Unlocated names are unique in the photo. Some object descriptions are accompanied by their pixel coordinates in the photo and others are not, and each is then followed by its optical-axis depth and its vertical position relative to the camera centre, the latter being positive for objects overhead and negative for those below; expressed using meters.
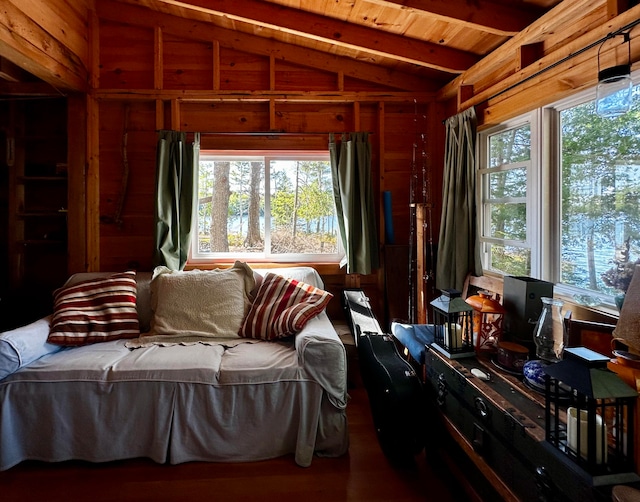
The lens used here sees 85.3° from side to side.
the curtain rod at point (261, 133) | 2.95 +0.99
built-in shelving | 2.95 +0.45
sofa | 1.79 -0.81
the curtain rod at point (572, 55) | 1.42 +0.94
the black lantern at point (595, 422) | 0.89 -0.48
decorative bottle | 1.38 -0.34
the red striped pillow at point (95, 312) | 2.14 -0.40
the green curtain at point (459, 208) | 2.49 +0.29
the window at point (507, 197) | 2.19 +0.35
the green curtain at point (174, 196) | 2.81 +0.44
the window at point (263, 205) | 3.10 +0.40
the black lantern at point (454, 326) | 1.59 -0.37
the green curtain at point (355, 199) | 2.90 +0.42
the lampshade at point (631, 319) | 1.10 -0.24
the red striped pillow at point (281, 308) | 2.21 -0.39
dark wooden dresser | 0.95 -0.62
